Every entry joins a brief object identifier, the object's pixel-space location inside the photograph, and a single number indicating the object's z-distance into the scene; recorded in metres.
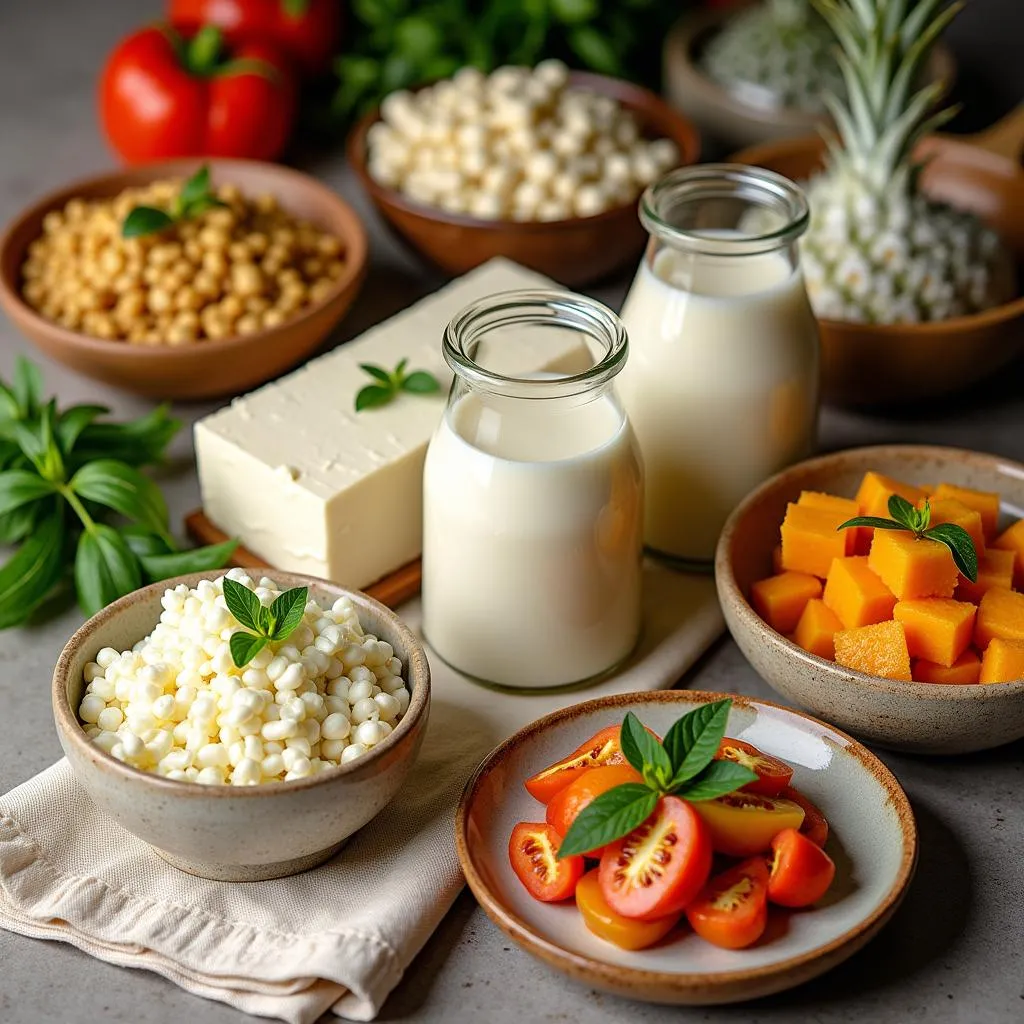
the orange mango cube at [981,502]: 0.74
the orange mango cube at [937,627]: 0.68
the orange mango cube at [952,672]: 0.69
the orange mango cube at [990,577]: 0.71
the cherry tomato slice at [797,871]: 0.63
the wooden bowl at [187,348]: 0.84
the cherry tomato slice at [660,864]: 0.61
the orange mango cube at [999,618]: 0.69
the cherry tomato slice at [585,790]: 0.64
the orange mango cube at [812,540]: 0.72
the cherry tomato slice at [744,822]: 0.63
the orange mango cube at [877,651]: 0.69
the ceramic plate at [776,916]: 0.62
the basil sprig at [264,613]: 0.65
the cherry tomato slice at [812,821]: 0.66
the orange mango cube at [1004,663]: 0.68
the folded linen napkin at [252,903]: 0.64
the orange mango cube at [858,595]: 0.70
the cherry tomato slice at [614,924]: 0.62
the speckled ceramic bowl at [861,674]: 0.68
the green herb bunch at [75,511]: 0.75
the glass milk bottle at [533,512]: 0.70
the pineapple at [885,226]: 0.85
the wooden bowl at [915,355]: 0.84
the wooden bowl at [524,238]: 0.91
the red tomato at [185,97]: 0.99
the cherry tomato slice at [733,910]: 0.62
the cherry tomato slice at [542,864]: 0.64
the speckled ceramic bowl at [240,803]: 0.63
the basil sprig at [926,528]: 0.69
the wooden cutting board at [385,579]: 0.78
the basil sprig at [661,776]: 0.62
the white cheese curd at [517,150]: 0.92
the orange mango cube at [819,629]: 0.71
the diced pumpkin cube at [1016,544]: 0.73
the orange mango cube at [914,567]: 0.69
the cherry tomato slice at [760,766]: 0.66
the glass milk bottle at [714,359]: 0.76
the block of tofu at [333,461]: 0.75
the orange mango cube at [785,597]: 0.72
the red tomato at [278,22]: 1.06
